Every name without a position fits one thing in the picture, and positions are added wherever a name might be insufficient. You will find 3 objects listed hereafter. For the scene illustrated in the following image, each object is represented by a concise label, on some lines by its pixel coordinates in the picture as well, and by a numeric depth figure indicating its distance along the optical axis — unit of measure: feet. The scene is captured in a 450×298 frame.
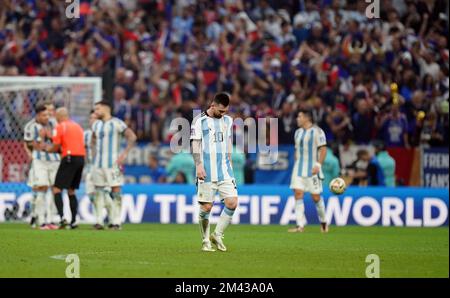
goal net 77.71
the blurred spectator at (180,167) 80.23
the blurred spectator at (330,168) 78.84
